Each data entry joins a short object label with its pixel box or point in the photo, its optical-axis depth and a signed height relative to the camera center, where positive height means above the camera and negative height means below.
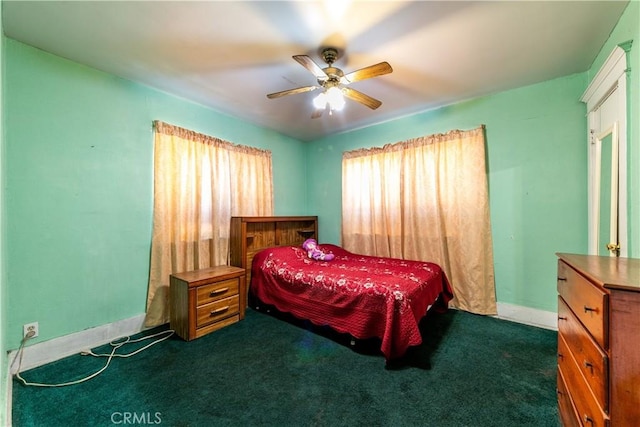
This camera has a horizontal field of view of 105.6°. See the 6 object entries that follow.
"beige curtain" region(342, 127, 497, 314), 2.83 +0.03
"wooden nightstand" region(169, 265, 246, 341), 2.33 -0.91
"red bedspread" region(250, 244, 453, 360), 1.91 -0.77
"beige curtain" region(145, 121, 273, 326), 2.60 +0.13
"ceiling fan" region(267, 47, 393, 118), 1.79 +1.05
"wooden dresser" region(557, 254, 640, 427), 0.81 -0.50
